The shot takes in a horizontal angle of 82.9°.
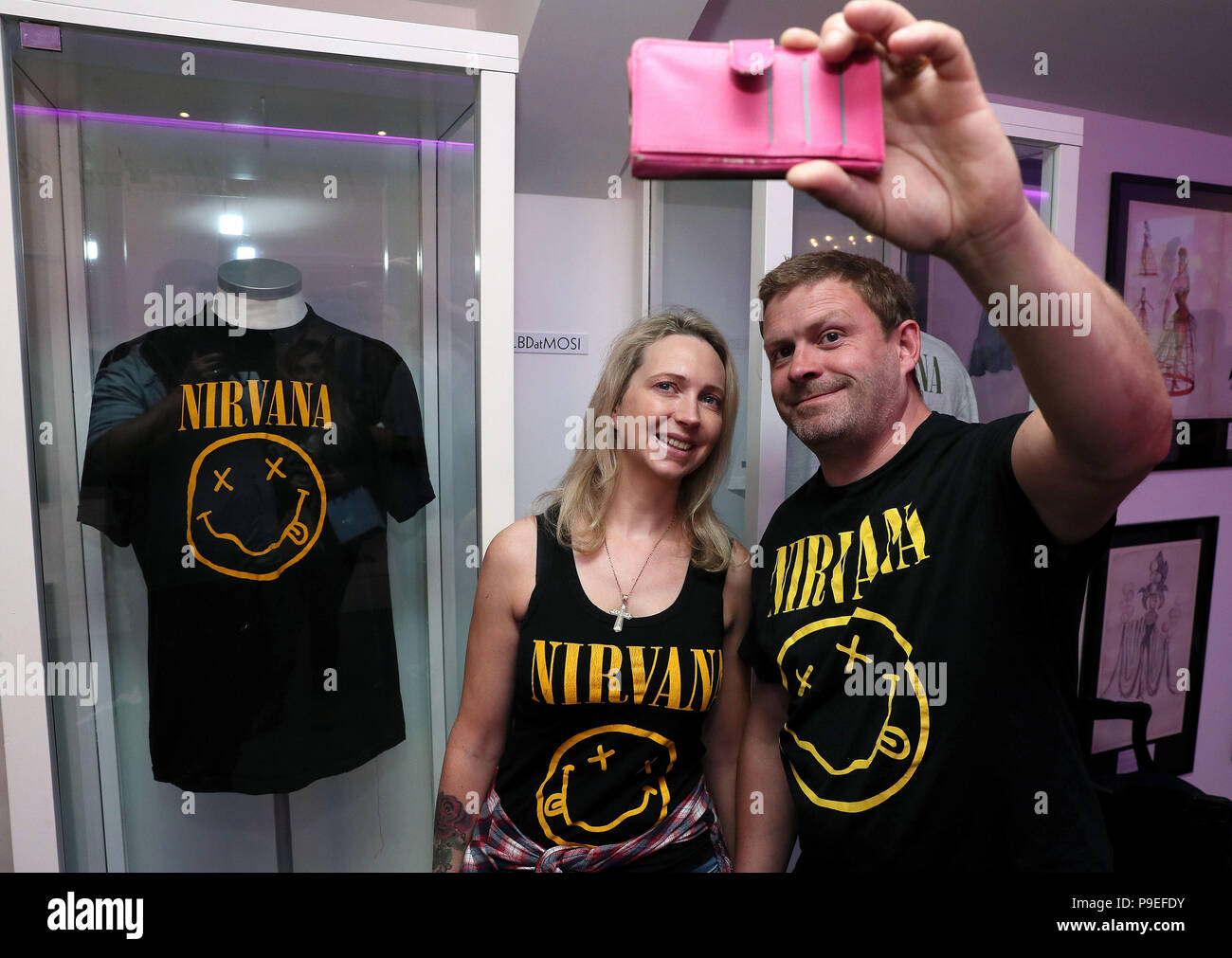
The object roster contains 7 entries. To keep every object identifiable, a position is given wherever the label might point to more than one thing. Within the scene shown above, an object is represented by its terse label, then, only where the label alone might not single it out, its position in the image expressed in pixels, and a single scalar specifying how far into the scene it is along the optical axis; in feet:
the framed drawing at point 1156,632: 7.80
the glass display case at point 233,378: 3.99
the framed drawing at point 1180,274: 7.23
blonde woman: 3.71
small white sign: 6.53
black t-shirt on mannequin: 4.15
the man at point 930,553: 2.04
